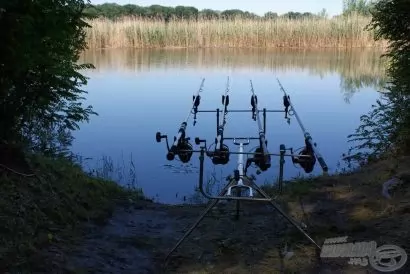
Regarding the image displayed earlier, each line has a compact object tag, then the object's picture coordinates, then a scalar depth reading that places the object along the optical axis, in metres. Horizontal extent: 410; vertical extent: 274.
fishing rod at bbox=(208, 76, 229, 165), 4.04
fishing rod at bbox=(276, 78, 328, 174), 3.87
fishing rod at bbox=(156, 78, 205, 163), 4.16
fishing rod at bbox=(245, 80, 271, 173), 4.05
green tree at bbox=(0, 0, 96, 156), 4.27
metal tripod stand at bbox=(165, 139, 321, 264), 3.82
